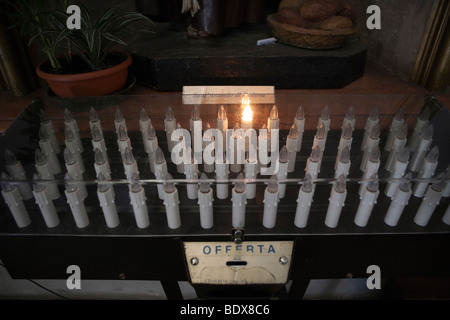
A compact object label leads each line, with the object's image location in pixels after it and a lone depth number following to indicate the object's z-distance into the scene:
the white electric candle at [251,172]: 0.62
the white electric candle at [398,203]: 0.56
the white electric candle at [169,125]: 0.75
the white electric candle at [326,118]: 0.76
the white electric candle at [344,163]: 0.62
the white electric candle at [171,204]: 0.56
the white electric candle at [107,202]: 0.56
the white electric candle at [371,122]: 0.75
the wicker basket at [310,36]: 1.01
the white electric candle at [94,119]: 0.76
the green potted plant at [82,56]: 0.89
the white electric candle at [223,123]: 0.73
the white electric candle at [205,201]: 0.56
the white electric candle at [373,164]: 0.61
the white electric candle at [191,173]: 0.62
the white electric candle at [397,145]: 0.69
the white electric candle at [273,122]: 0.73
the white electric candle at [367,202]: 0.55
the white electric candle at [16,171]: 0.61
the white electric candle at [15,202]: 0.56
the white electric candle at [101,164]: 0.61
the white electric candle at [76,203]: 0.56
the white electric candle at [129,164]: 0.62
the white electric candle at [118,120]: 0.77
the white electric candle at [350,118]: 0.76
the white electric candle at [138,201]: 0.56
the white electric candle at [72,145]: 0.70
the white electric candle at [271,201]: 0.56
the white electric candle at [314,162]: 0.62
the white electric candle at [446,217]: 0.58
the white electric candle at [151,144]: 0.70
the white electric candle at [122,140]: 0.69
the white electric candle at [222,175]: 0.62
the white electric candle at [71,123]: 0.75
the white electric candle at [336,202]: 0.55
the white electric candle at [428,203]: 0.56
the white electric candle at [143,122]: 0.76
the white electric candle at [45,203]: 0.56
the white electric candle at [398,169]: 0.61
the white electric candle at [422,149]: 0.67
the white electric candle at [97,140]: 0.70
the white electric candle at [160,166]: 0.61
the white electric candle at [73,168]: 0.61
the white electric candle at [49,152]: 0.68
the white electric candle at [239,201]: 0.56
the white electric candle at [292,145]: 0.68
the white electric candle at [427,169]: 0.61
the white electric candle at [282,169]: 0.61
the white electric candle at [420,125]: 0.74
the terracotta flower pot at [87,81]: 0.89
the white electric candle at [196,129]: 0.74
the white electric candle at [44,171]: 0.62
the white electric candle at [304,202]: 0.56
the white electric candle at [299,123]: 0.75
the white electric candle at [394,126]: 0.74
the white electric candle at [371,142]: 0.69
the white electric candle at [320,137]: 0.69
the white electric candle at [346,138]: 0.69
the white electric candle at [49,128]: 0.74
